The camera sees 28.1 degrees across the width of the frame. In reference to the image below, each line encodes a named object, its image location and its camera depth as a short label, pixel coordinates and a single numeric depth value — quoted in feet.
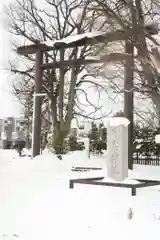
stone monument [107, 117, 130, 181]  24.50
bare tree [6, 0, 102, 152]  63.98
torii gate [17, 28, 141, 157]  38.41
